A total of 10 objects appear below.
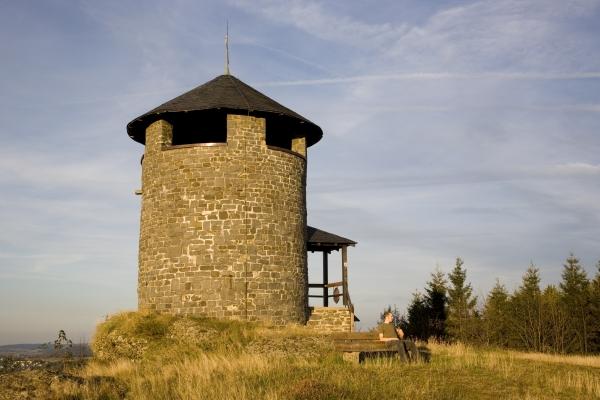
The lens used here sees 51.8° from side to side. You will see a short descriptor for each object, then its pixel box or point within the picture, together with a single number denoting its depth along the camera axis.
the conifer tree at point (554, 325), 35.53
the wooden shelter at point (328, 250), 20.80
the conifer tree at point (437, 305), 38.75
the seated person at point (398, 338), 13.03
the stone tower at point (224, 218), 17.05
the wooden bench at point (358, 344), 12.99
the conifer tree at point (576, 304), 36.25
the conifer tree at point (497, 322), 38.88
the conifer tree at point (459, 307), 40.12
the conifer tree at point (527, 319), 36.04
